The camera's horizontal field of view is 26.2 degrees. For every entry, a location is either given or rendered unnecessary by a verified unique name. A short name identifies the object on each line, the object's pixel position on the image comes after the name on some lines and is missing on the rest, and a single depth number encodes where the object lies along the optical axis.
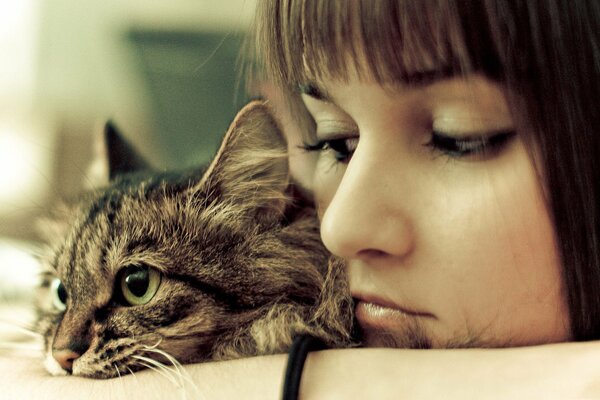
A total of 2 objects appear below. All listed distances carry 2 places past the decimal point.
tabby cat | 0.51
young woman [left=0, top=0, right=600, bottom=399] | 0.45
